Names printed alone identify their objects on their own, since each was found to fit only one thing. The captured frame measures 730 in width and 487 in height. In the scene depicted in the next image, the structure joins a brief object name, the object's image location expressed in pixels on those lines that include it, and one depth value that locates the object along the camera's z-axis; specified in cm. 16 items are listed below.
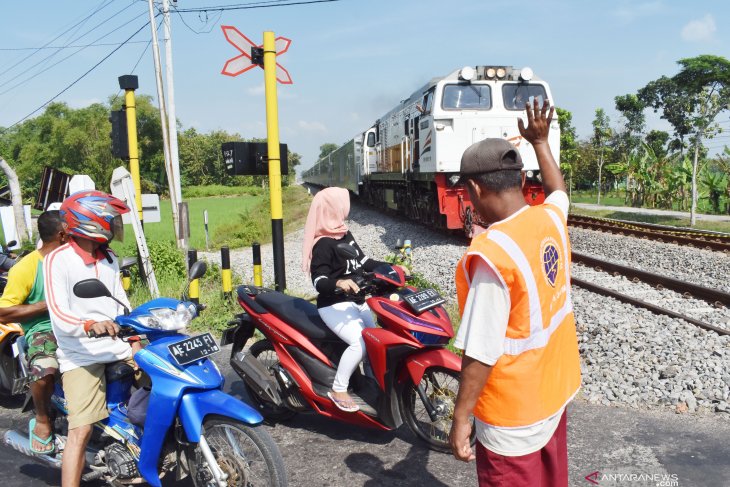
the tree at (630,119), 4112
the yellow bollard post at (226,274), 792
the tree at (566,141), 2519
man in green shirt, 370
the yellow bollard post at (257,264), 767
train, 1228
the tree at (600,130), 3341
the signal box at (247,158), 754
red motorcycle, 372
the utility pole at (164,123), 946
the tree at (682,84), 3881
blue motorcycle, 300
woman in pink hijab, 400
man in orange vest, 201
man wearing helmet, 325
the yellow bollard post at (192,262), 683
